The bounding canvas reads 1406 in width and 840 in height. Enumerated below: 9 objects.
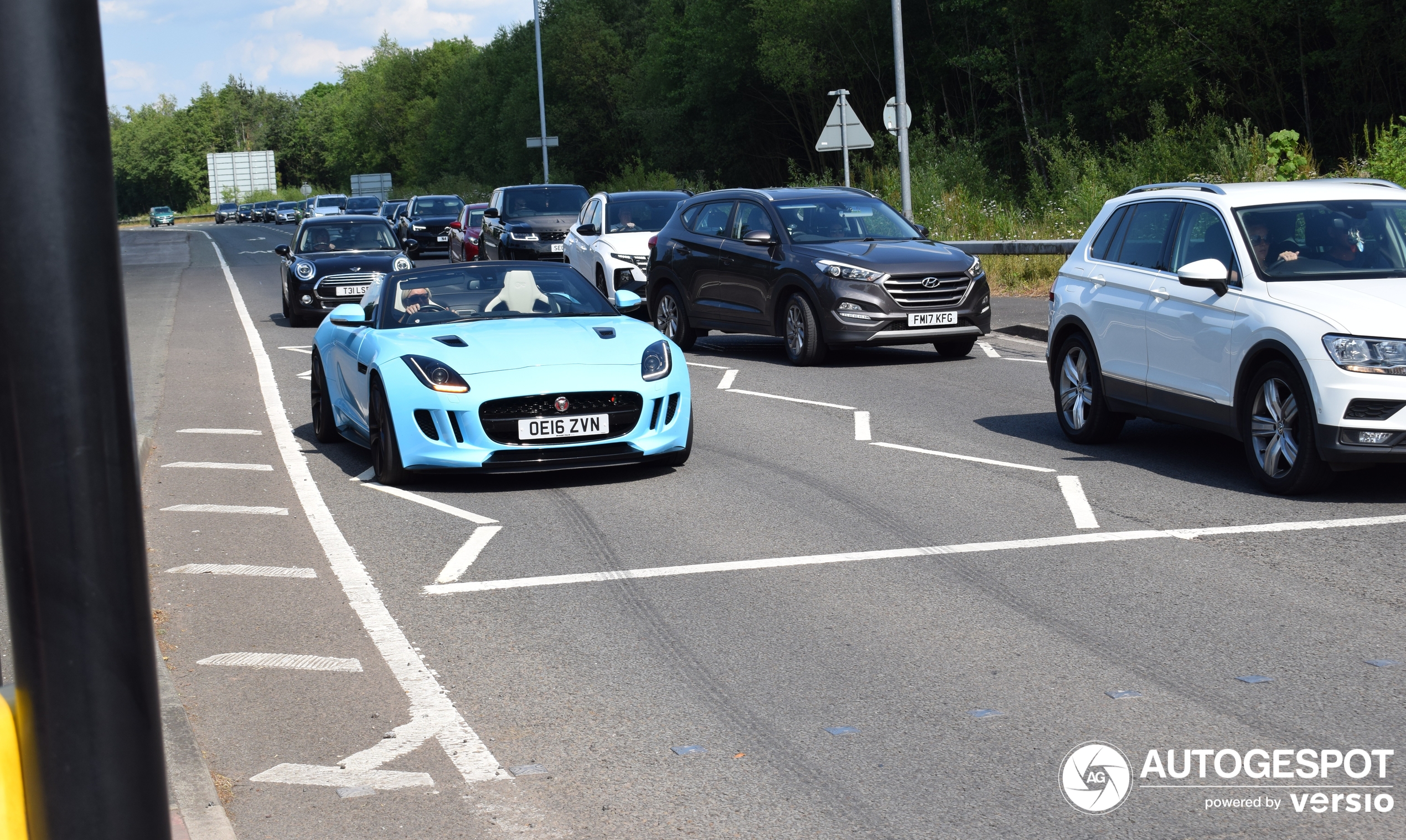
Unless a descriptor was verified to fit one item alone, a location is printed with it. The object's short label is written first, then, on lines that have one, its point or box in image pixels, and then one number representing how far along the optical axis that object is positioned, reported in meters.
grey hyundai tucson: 15.07
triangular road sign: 25.22
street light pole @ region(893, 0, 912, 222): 25.08
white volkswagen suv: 7.81
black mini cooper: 21.72
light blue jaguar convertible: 9.08
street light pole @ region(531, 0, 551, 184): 60.81
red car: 34.50
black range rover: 29.52
